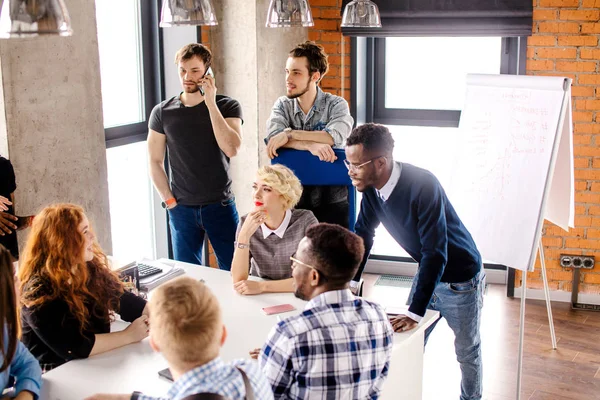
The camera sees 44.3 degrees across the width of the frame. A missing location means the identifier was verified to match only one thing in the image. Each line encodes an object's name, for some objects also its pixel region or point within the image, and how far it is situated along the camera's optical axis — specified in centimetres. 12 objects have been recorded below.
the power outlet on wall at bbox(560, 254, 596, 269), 528
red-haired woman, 264
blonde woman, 356
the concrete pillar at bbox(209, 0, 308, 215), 509
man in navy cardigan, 303
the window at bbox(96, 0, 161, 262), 474
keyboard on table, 349
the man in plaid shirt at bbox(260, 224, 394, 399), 211
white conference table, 250
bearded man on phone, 418
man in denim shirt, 395
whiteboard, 391
